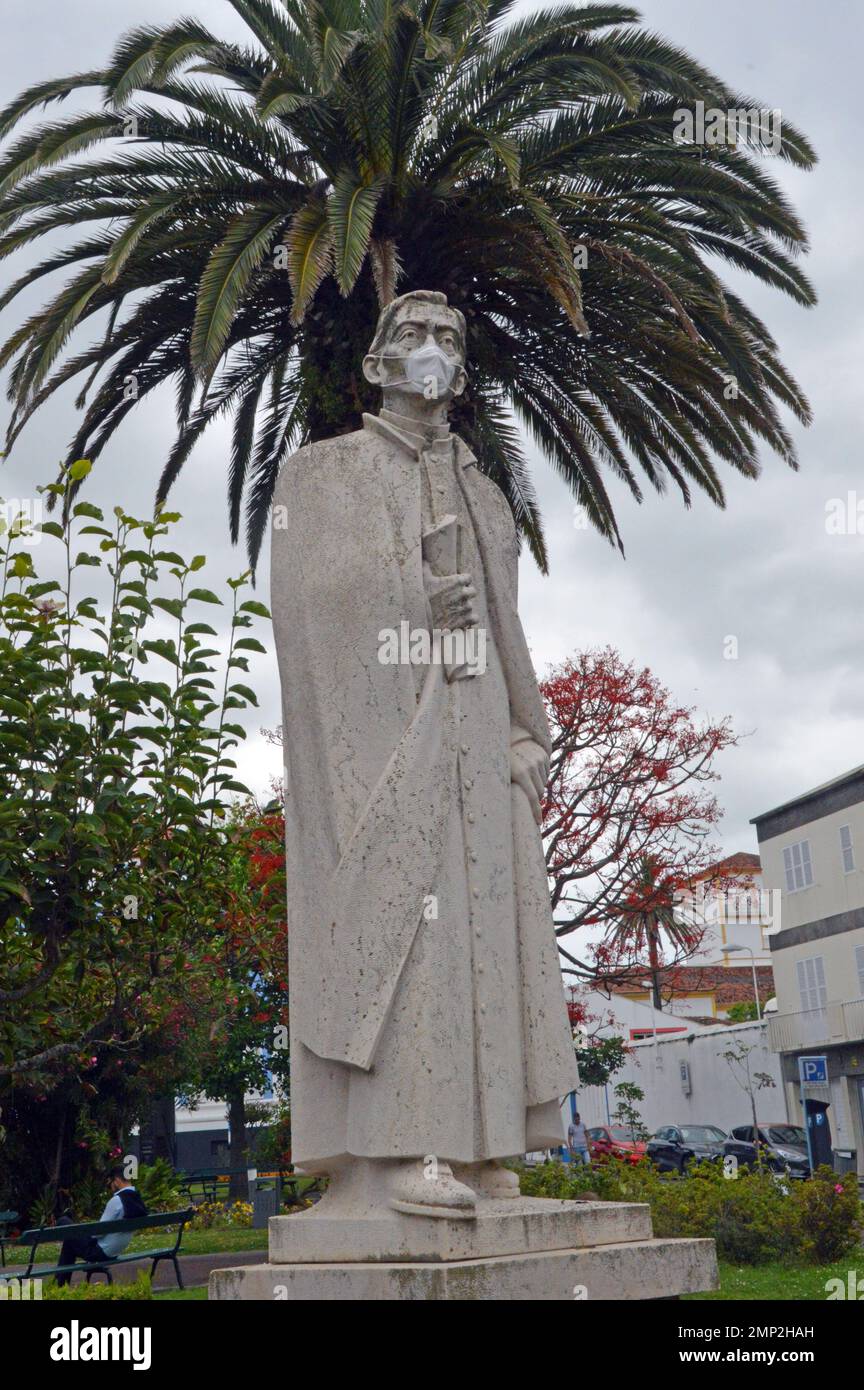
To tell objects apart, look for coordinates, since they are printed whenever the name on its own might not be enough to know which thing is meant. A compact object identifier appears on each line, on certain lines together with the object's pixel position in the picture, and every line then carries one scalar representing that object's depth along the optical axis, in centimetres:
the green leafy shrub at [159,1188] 2181
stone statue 444
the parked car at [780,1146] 2970
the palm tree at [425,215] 1182
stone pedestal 395
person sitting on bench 1189
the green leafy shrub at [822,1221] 1236
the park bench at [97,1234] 1066
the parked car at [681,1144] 2794
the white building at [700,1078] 4428
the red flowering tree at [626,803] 1895
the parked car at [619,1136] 3398
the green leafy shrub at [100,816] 867
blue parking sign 2072
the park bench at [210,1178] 2491
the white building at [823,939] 3878
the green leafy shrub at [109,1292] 786
